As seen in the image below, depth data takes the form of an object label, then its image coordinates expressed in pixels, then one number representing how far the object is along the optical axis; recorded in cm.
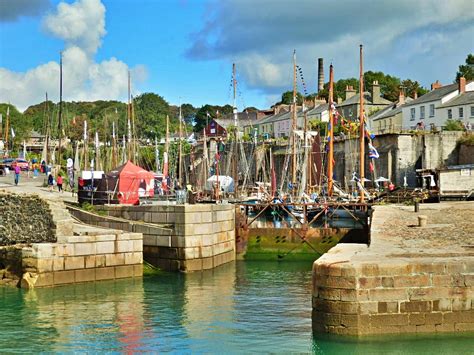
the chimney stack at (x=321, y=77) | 13900
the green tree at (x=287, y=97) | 13690
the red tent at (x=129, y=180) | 3828
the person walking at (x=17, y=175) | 4109
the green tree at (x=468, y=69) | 9762
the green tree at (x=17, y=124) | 10890
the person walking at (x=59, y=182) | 4253
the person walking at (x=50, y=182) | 4361
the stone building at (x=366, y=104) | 8838
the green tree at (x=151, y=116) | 12825
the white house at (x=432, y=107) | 7000
